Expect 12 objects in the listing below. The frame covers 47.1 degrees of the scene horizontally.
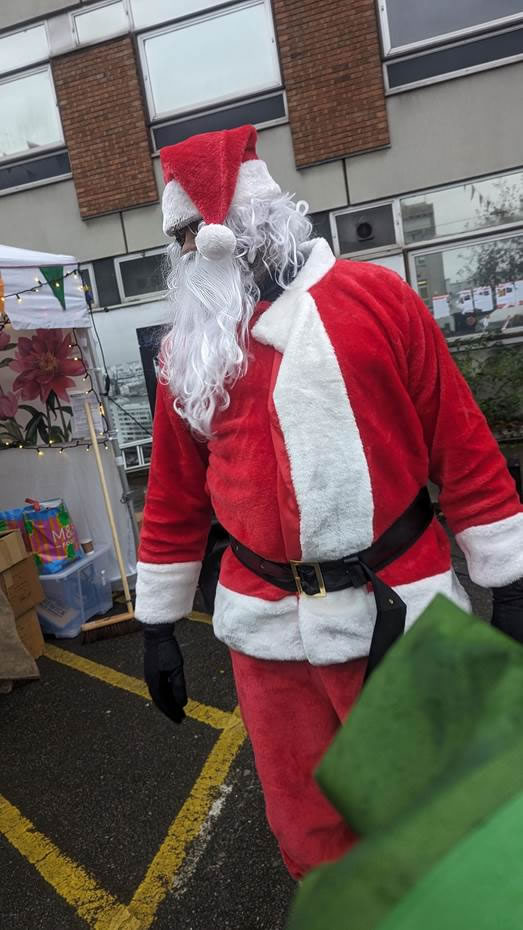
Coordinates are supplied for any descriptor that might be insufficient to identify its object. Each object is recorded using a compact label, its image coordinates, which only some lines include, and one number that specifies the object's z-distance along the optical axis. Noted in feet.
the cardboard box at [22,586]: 12.40
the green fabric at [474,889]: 0.85
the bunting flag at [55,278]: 12.73
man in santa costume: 4.25
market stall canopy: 12.12
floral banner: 14.58
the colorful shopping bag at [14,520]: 14.26
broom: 13.60
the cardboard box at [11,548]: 12.42
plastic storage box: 14.08
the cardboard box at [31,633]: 12.75
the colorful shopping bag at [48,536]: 14.21
